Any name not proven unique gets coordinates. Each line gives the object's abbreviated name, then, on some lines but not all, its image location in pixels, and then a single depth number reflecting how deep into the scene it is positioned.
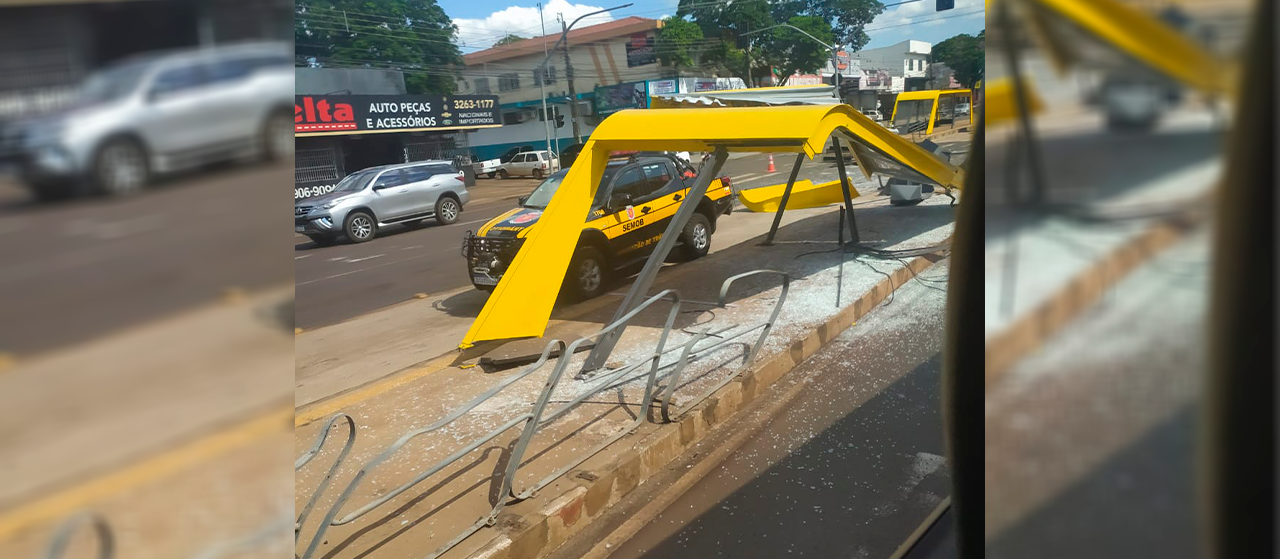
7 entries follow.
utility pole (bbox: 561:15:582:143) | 18.27
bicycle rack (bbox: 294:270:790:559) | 3.16
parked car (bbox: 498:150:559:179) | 23.34
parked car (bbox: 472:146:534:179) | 23.25
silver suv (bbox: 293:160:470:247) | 13.17
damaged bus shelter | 6.27
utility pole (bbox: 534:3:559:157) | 18.81
